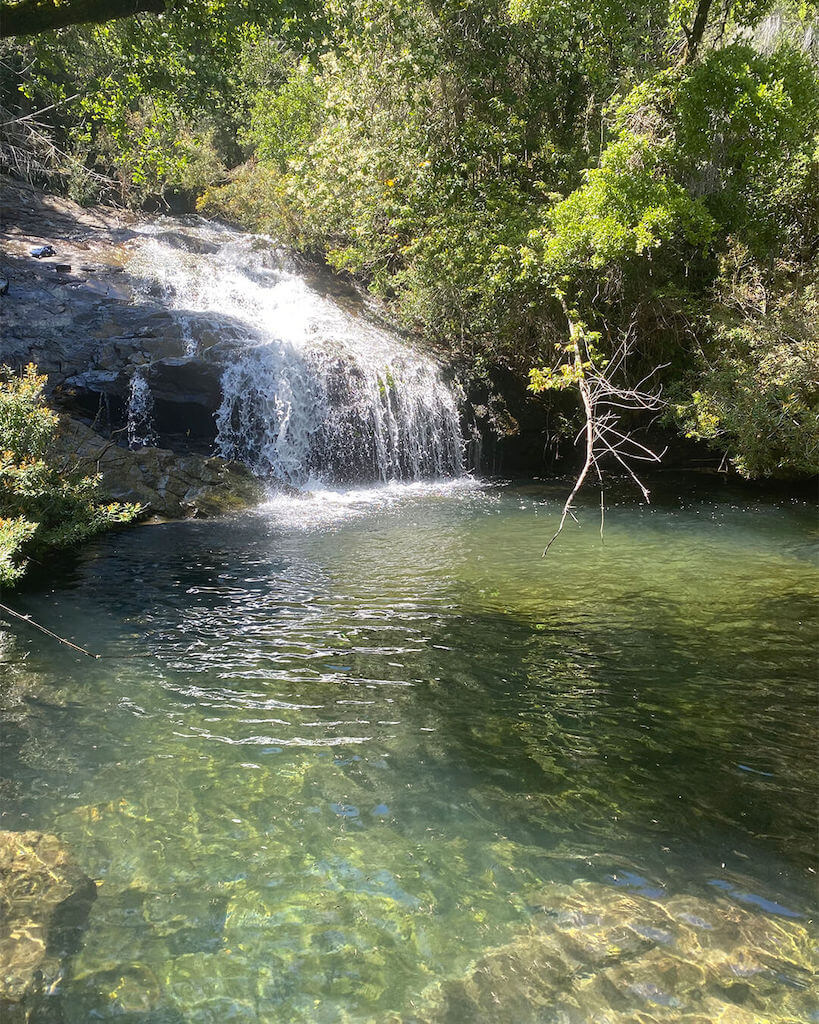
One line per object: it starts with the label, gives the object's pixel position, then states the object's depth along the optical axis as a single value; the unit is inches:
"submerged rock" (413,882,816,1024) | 100.1
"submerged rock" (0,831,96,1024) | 102.4
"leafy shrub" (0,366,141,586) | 312.9
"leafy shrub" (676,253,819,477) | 456.4
